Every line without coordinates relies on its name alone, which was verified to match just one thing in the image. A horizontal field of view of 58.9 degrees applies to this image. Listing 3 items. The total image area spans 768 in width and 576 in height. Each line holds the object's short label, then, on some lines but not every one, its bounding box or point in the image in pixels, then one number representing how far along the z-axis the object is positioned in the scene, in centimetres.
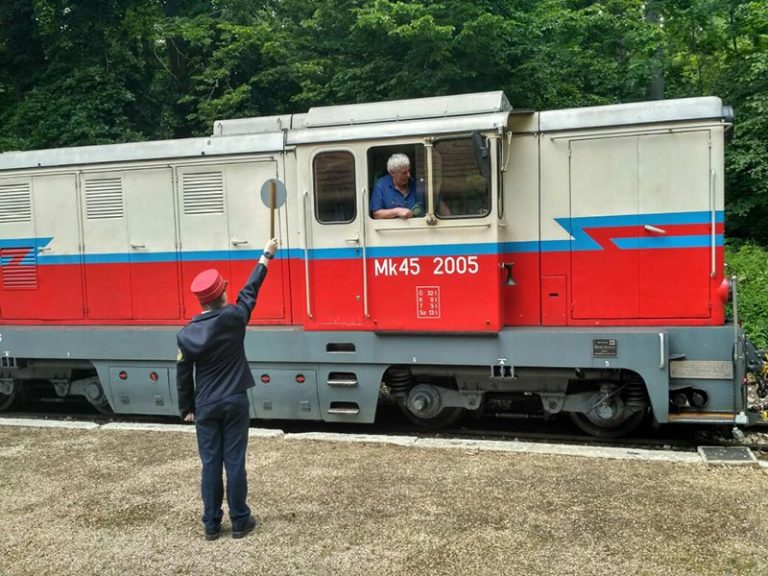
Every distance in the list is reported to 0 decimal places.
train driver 618
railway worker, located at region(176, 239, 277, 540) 412
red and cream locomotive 589
